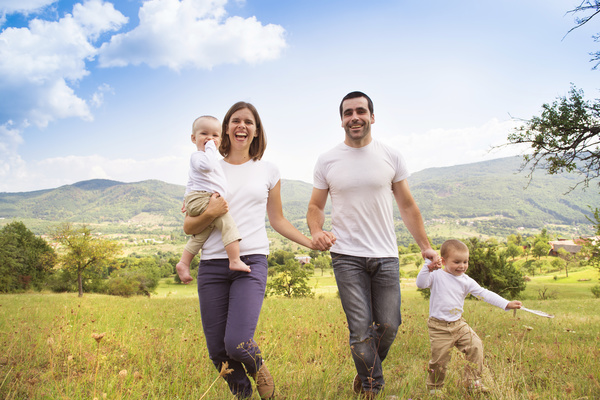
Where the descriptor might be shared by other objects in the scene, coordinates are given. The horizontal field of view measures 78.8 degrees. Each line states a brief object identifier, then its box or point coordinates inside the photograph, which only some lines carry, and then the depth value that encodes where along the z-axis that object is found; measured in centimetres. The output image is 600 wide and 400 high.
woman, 300
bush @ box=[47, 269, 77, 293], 5562
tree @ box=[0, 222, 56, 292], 4716
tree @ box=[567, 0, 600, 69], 695
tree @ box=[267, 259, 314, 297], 4297
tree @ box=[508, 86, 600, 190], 877
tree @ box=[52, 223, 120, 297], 3950
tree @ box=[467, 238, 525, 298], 2930
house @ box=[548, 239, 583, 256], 13300
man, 365
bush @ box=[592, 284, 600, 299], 4013
